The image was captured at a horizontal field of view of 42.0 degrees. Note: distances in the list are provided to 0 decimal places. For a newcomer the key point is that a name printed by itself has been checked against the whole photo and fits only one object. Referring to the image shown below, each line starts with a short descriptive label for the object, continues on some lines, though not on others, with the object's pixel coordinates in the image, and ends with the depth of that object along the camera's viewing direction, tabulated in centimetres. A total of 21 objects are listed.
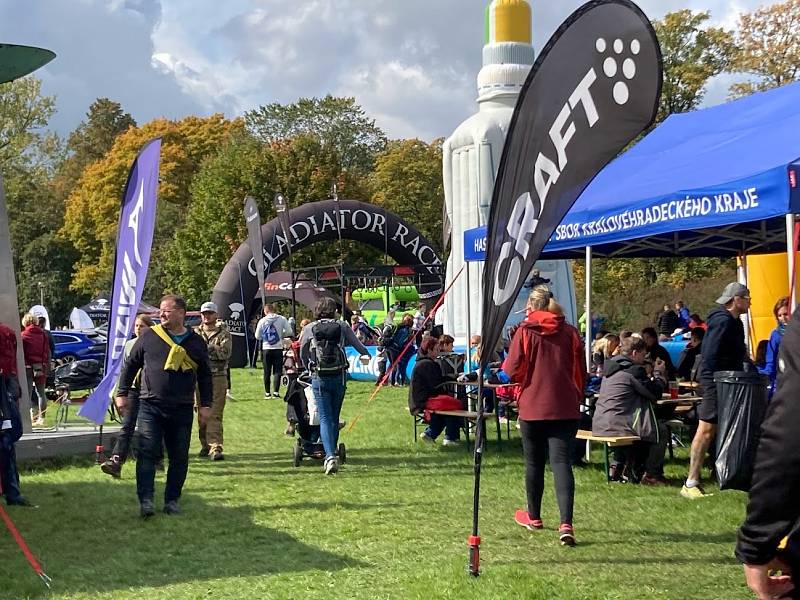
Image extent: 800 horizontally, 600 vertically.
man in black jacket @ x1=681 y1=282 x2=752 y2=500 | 801
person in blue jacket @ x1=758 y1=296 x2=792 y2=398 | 867
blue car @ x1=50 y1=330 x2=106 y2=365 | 2901
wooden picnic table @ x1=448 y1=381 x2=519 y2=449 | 1107
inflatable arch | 2883
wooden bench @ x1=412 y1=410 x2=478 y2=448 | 1102
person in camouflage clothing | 1103
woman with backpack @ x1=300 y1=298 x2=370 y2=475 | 980
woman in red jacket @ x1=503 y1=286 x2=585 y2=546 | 683
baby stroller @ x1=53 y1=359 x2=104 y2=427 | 1466
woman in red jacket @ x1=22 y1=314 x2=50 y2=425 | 1452
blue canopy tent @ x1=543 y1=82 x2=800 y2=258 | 799
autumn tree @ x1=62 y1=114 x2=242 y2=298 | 5875
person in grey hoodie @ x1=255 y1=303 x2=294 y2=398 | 1894
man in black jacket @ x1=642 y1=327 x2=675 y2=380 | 1209
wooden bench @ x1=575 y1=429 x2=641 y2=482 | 901
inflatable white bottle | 1961
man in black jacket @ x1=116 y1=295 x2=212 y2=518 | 804
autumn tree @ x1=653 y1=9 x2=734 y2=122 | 4116
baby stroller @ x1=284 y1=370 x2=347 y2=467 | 1070
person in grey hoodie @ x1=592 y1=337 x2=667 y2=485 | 908
